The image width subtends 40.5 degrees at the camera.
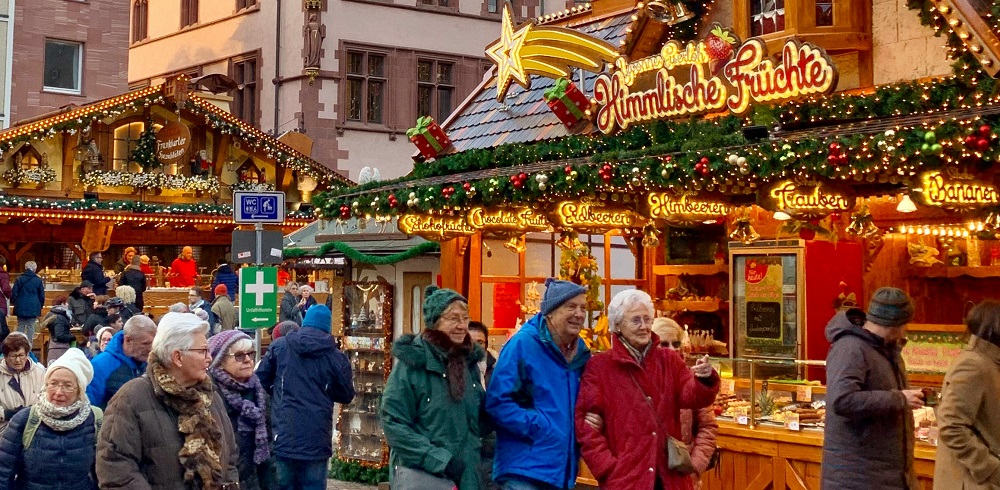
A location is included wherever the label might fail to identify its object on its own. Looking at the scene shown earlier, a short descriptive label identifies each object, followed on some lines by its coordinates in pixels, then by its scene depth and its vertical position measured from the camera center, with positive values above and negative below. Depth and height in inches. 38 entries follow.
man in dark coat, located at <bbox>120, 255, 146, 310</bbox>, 925.8 +16.0
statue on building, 1299.2 +248.9
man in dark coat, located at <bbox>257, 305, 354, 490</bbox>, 383.2 -26.3
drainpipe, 1360.7 +249.0
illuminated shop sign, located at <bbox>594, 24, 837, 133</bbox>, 409.1 +73.6
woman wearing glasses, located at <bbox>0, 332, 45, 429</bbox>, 374.9 -21.5
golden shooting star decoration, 528.4 +102.0
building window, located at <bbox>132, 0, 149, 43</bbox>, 1619.1 +337.3
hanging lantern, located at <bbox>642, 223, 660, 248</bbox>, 552.4 +28.2
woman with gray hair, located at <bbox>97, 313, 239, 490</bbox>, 239.0 -21.9
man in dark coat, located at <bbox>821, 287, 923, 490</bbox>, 272.5 -19.5
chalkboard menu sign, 556.1 -5.6
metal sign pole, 525.4 +16.3
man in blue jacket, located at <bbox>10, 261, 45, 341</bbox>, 849.5 +1.6
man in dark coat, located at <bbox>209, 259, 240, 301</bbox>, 946.7 +16.8
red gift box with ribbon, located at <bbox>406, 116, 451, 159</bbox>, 584.7 +71.5
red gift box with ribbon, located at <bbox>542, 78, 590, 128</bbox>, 522.0 +77.9
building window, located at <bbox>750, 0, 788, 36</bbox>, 476.4 +103.3
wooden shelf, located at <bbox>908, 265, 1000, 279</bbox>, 512.4 +14.0
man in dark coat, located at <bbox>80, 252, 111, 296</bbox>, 924.6 +17.0
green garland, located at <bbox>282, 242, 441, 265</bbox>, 594.5 +21.9
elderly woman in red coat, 275.6 -19.8
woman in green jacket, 291.1 -20.8
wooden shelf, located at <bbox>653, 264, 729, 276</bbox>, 597.6 +16.2
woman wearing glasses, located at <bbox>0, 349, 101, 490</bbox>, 285.6 -29.0
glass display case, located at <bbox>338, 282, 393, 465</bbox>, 580.4 -25.4
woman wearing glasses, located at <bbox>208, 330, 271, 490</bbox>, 317.1 -22.8
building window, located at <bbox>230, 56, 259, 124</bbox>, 1407.5 +222.8
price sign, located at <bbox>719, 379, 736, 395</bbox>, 423.8 -25.4
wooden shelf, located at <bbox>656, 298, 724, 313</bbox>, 594.5 +0.3
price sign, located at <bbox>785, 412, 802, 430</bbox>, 394.3 -33.3
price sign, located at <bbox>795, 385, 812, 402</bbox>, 408.5 -26.3
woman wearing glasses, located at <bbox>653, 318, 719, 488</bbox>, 285.0 -27.9
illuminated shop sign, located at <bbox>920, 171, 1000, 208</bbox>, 385.1 +33.5
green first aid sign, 517.3 +1.7
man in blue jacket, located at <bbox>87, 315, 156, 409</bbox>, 335.0 -14.9
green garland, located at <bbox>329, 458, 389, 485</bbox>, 569.3 -72.2
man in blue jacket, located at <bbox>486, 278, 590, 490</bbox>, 286.2 -19.2
